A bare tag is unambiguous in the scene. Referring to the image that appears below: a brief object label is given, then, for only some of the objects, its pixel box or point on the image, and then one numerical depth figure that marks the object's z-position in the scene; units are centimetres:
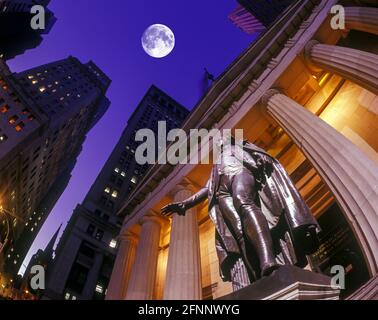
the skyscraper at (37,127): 5244
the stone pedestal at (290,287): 309
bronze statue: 413
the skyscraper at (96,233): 4550
